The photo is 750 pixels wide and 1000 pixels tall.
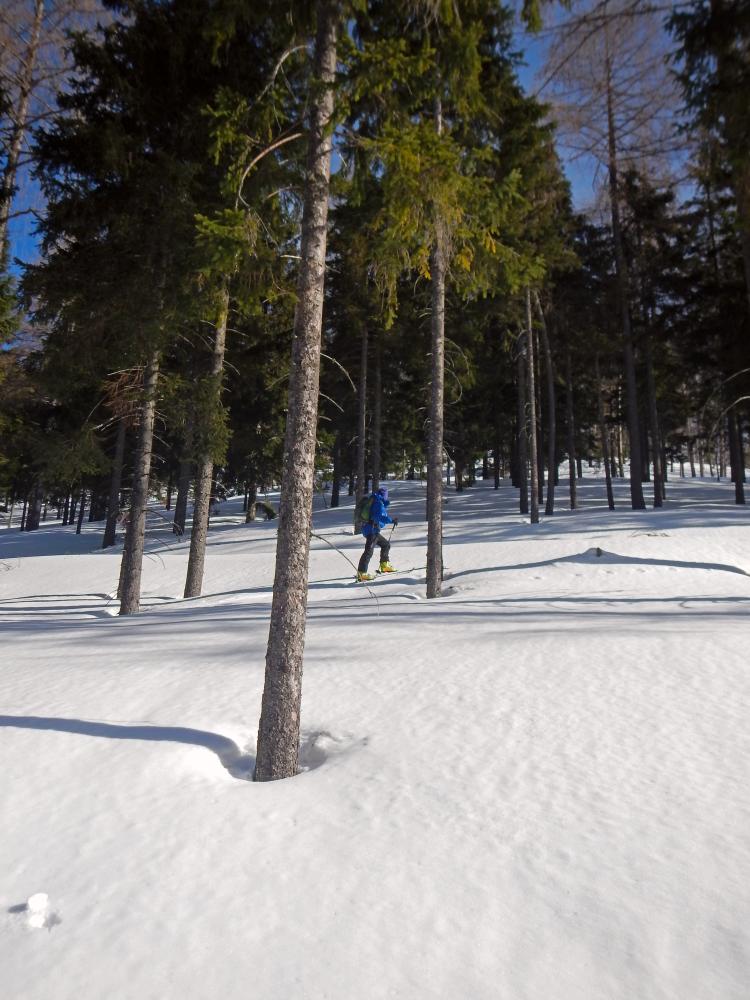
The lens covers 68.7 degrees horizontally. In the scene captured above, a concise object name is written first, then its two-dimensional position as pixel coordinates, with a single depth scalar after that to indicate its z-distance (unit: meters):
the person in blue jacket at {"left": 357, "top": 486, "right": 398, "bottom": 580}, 11.61
